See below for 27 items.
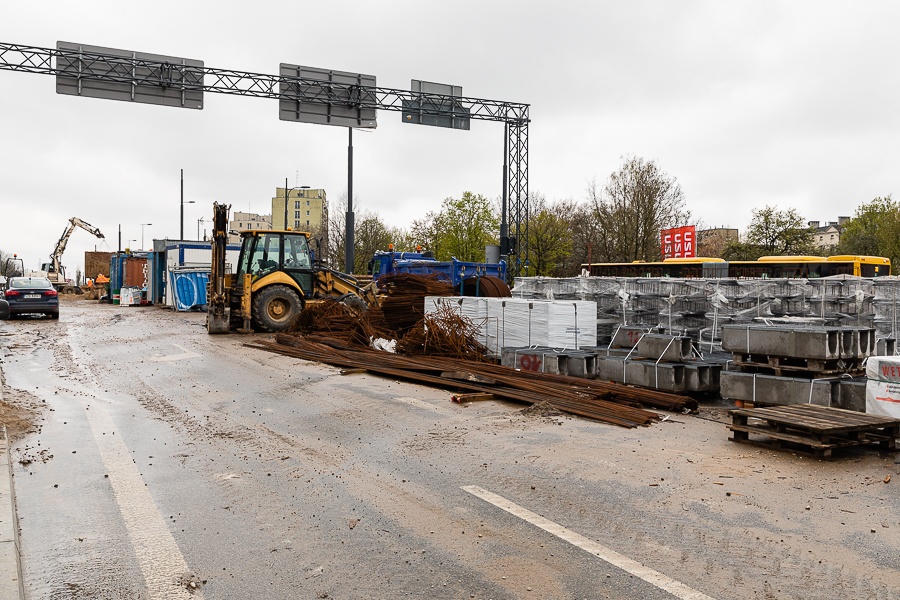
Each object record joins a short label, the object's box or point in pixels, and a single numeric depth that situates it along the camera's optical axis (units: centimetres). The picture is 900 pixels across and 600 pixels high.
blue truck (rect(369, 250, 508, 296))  2139
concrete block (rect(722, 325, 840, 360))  909
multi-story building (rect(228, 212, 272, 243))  13562
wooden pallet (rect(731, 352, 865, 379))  918
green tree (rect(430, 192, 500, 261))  4481
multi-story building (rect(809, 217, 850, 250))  12509
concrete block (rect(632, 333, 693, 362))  1117
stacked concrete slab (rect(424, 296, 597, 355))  1407
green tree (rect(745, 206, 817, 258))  4488
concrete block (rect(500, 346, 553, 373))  1330
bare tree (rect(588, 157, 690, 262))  4072
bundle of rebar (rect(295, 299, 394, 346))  1767
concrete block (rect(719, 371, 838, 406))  899
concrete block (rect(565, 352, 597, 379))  1265
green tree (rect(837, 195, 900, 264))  4591
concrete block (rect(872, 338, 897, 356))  1209
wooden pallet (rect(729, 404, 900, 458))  725
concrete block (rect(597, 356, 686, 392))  1091
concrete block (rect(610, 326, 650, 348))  1267
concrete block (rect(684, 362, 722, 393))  1093
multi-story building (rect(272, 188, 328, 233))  12644
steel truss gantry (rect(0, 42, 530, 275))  2219
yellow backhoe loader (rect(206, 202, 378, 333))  2077
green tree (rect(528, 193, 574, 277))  4106
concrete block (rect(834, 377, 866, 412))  893
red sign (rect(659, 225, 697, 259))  3788
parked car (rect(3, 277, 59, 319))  2659
